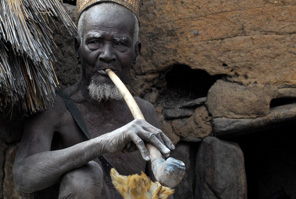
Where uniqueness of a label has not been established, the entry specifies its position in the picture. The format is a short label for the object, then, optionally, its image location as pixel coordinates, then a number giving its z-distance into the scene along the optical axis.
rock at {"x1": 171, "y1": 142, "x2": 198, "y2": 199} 3.65
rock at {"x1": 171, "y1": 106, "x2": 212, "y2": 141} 3.53
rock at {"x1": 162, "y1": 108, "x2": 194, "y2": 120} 3.58
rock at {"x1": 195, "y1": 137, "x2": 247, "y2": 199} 3.49
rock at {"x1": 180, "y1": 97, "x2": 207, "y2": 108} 3.53
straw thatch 2.64
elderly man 2.61
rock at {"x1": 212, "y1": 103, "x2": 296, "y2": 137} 3.38
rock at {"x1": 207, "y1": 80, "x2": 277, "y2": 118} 3.39
